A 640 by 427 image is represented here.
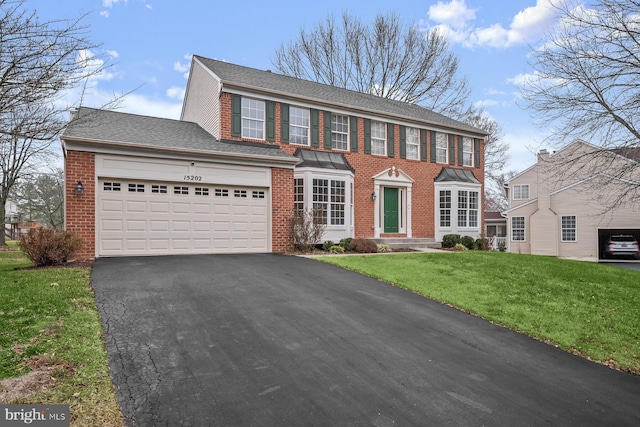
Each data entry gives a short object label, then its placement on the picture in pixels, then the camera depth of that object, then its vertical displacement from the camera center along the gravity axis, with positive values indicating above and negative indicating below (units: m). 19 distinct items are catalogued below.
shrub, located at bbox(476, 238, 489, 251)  18.56 -1.48
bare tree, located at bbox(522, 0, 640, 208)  8.79 +3.42
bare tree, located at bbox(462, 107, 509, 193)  33.95 +6.10
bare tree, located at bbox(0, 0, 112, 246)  5.05 +2.00
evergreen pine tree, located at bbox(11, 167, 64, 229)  29.20 +1.71
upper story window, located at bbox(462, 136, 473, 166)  20.45 +3.46
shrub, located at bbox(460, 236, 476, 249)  18.28 -1.32
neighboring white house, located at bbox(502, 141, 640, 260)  24.25 -0.57
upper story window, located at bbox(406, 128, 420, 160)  18.55 +3.53
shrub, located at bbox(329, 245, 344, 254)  13.98 -1.31
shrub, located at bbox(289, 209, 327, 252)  13.48 -0.55
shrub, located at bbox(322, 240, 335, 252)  14.49 -1.17
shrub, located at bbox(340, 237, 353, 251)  14.68 -1.11
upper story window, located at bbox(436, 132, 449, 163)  19.53 +3.47
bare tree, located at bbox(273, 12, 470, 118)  29.55 +12.37
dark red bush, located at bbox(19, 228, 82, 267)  9.13 -0.75
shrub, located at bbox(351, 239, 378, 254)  14.41 -1.20
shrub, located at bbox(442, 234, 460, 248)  18.03 -1.22
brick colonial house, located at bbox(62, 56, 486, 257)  10.98 +1.64
